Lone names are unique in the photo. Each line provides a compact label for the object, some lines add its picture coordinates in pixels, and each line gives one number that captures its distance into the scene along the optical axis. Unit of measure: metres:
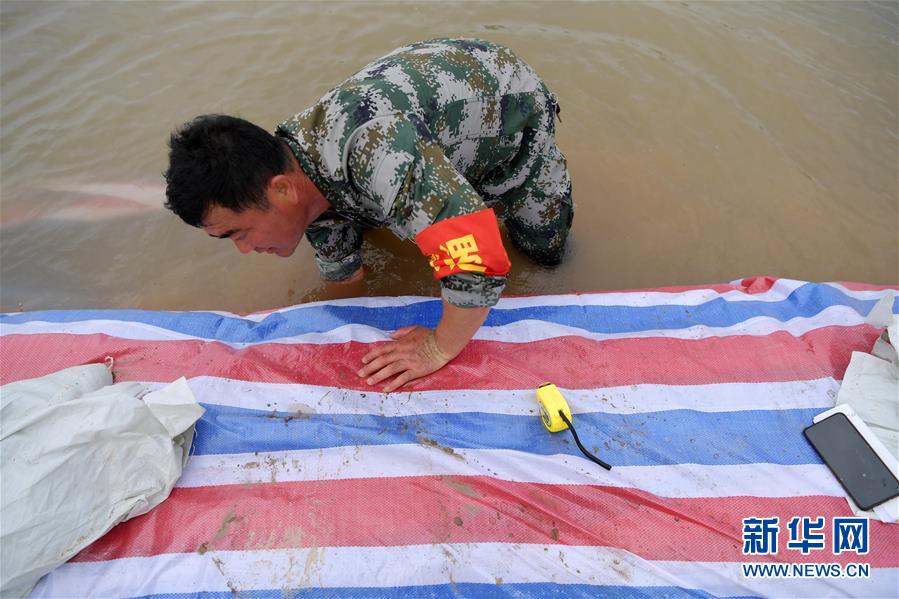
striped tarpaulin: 1.52
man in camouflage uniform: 1.54
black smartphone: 1.63
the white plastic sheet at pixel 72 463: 1.37
